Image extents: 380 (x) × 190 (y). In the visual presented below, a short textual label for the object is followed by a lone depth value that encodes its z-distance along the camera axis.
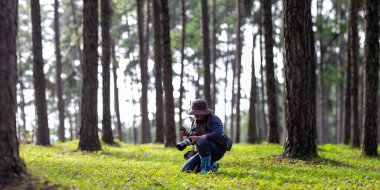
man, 10.00
